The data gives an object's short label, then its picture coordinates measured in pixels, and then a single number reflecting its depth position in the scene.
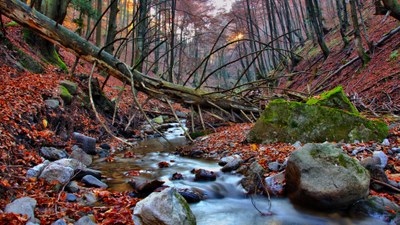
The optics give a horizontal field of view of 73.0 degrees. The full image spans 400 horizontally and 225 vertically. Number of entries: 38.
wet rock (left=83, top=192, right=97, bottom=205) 3.05
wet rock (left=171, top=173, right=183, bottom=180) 4.32
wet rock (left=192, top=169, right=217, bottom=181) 4.27
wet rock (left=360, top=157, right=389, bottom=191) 3.10
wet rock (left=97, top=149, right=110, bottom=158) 5.58
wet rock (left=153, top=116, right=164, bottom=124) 11.52
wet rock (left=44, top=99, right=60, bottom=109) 5.30
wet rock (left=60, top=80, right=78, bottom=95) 6.57
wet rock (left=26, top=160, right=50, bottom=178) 3.21
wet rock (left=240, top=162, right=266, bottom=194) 3.69
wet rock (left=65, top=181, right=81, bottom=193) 3.24
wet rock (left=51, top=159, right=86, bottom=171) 3.64
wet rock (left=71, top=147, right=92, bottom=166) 4.74
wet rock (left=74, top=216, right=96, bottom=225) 2.33
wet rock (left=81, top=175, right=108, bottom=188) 3.60
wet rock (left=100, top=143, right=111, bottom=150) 6.20
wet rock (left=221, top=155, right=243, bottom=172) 4.50
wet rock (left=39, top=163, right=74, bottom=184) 3.22
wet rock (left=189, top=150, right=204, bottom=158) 6.00
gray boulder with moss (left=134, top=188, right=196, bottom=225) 2.38
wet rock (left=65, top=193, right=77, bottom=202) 2.97
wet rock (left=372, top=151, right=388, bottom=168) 3.54
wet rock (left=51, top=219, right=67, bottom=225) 2.22
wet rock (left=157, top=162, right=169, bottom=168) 5.13
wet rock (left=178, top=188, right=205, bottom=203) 3.50
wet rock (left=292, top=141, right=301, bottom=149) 5.04
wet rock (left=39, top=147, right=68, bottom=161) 4.23
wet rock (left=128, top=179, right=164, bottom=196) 3.51
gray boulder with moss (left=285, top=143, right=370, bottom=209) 2.86
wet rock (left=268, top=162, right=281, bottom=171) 4.03
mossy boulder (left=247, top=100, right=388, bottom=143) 4.95
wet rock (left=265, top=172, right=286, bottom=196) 3.48
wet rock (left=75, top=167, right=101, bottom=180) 3.66
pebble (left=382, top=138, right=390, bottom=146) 4.40
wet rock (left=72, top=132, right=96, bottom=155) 5.48
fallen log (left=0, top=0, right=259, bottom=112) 5.84
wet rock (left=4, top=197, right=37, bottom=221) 2.26
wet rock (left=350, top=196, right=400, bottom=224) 2.71
